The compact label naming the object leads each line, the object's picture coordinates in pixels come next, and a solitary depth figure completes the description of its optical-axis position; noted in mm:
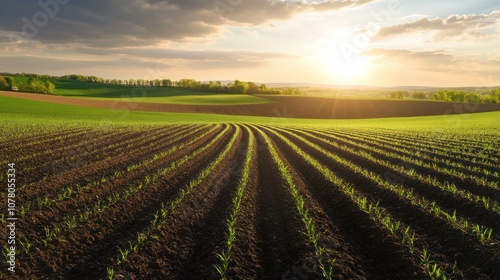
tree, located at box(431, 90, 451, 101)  120994
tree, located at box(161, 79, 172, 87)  157825
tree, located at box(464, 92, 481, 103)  105344
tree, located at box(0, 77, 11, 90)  97562
